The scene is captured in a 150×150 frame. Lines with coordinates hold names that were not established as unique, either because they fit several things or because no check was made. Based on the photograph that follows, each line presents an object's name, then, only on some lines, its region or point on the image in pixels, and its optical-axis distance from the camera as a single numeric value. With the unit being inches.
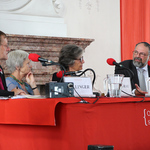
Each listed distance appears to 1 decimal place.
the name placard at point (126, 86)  120.7
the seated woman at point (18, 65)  169.6
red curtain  267.6
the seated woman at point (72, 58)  165.8
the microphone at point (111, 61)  121.0
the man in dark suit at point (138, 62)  188.5
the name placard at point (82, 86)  101.4
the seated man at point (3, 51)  144.4
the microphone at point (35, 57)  101.0
